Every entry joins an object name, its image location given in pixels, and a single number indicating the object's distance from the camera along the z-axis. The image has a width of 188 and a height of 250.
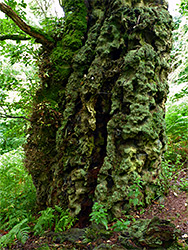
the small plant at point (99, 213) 2.27
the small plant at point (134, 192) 2.38
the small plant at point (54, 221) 2.73
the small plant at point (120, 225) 2.29
